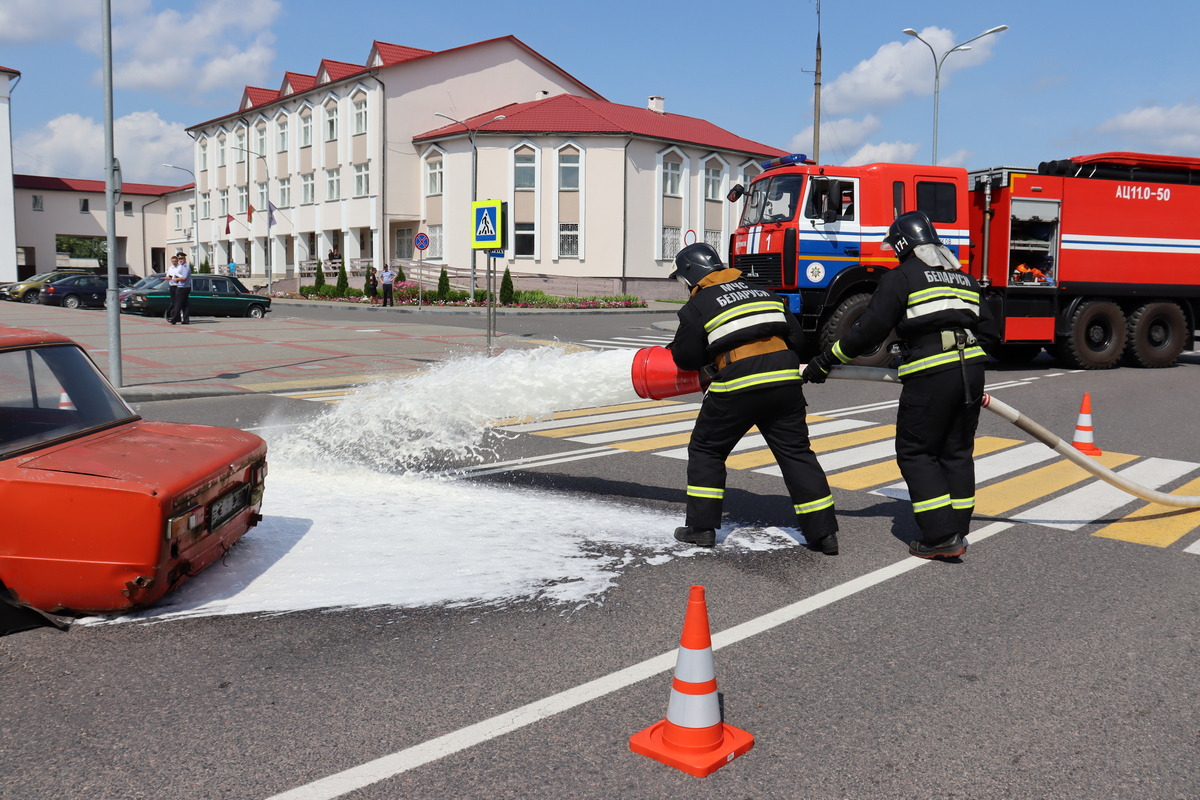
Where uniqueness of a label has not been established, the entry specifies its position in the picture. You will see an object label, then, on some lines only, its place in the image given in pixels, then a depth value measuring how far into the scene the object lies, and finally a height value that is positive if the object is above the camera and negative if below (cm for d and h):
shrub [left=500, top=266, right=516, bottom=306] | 4028 +49
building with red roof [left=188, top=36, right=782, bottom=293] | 4672 +694
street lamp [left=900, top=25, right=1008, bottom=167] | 2936 +758
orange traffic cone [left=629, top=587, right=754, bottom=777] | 321 -134
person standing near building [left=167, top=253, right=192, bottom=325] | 2561 +36
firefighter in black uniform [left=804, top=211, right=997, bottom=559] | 561 -40
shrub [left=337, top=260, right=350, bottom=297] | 4753 +94
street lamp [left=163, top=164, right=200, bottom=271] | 7031 +544
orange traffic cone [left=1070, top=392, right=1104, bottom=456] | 902 -118
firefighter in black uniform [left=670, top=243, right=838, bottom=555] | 553 -48
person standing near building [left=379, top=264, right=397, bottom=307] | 3919 +73
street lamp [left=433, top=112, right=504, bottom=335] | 4101 +630
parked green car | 2984 +0
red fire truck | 1541 +107
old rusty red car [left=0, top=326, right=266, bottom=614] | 394 -82
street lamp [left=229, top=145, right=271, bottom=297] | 6010 +827
